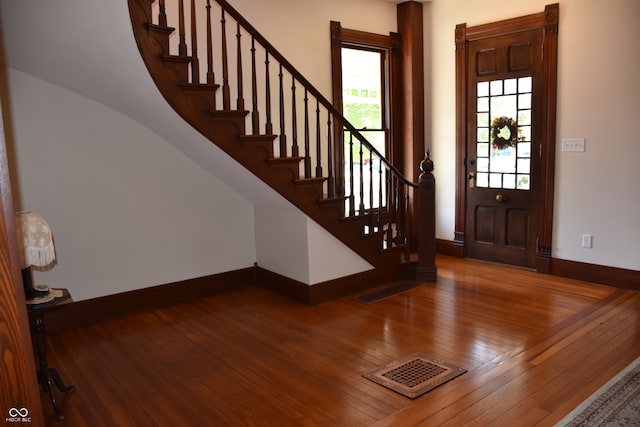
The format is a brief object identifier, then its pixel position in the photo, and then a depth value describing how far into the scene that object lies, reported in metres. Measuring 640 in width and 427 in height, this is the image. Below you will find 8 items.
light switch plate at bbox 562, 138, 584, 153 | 4.62
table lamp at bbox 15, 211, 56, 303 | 2.53
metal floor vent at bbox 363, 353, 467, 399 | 2.82
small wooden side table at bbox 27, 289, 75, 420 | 2.63
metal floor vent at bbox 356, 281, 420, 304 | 4.39
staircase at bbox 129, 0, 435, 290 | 3.18
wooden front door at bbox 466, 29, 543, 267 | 4.96
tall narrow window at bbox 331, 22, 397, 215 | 5.15
